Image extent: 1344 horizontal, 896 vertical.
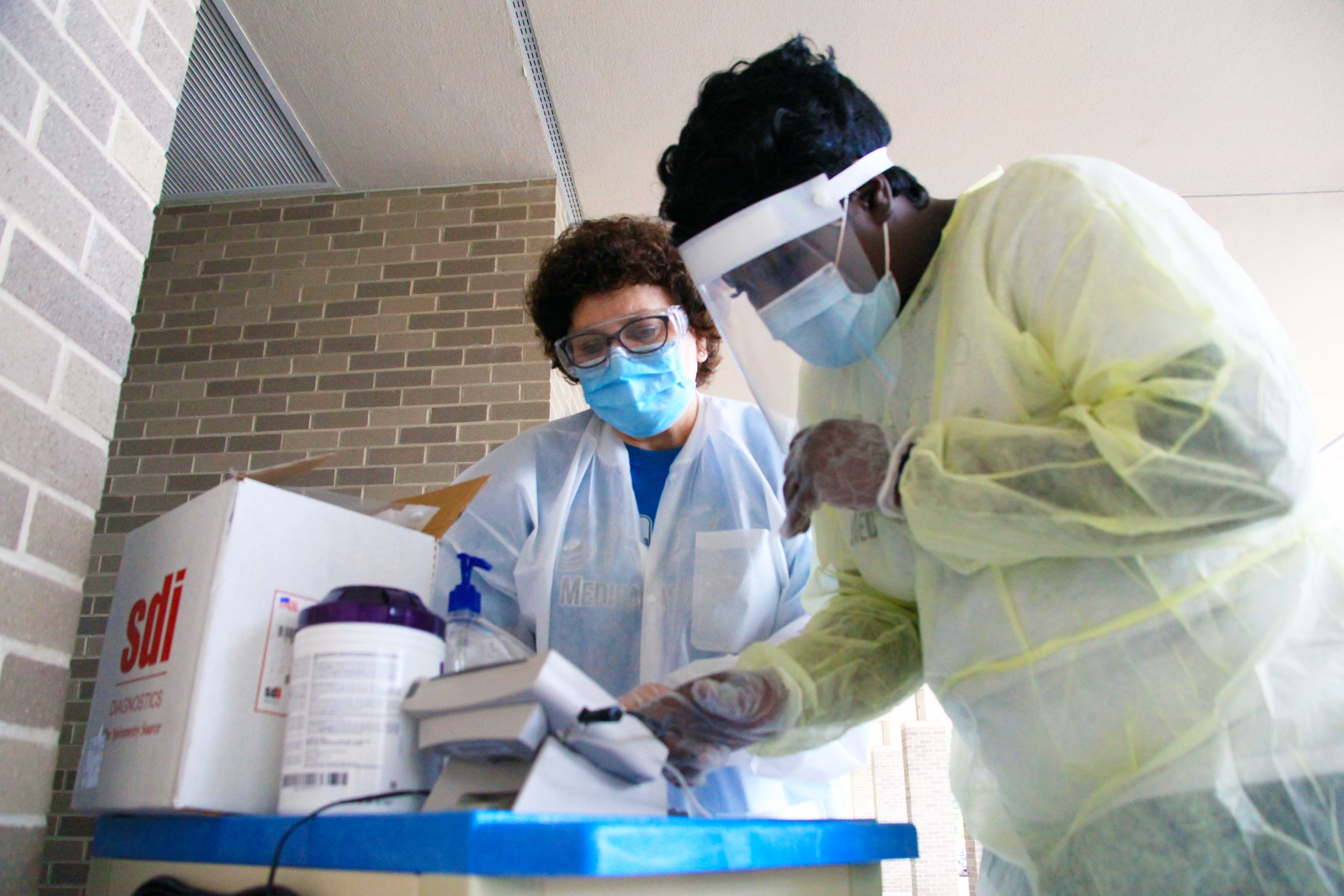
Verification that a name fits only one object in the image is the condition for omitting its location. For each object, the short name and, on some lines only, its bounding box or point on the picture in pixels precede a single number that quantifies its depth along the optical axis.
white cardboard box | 0.89
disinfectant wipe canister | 0.83
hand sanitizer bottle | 1.19
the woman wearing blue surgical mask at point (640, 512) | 1.54
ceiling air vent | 3.02
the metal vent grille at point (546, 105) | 2.90
